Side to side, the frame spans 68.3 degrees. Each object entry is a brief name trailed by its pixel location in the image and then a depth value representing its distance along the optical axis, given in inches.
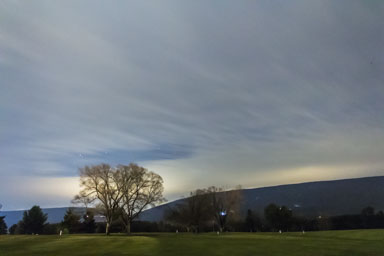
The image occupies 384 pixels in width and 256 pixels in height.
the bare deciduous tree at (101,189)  2249.0
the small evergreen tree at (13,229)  2745.1
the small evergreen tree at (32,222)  2637.8
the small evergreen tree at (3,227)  2652.6
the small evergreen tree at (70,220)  2672.2
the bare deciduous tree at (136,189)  2405.3
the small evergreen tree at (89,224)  2834.6
